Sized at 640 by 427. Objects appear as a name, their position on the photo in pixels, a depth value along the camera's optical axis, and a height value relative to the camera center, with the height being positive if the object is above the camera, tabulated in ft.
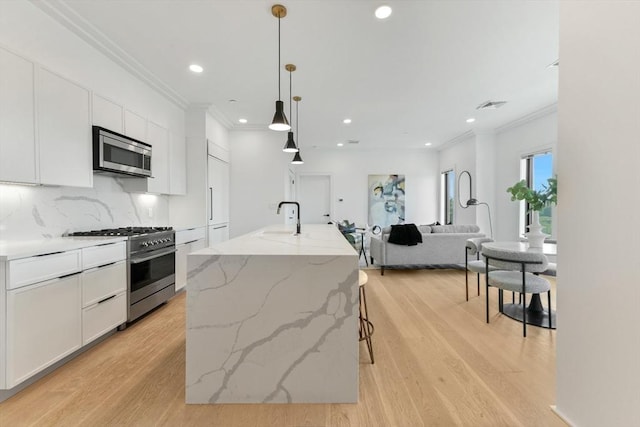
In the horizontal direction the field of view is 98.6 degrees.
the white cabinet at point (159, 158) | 11.14 +2.13
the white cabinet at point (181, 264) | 11.19 -2.29
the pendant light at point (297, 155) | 13.09 +2.96
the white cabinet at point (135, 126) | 9.82 +3.06
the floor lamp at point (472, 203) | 17.65 +0.43
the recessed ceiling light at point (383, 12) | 7.18 +5.25
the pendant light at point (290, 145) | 10.96 +2.52
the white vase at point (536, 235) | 9.04 -0.85
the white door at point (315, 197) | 26.07 +1.09
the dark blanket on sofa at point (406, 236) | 14.92 -1.48
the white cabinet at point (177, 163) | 12.55 +2.14
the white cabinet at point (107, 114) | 8.49 +3.07
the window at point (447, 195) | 24.36 +1.21
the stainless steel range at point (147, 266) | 8.51 -1.96
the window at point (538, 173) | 15.55 +2.18
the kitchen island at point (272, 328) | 5.16 -2.24
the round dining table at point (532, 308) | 8.68 -3.45
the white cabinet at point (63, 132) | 6.86 +2.04
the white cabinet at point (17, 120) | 5.99 +1.99
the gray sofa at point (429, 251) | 15.14 -2.33
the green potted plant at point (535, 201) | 8.58 +0.25
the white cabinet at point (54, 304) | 5.30 -2.21
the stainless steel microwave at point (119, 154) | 8.38 +1.82
